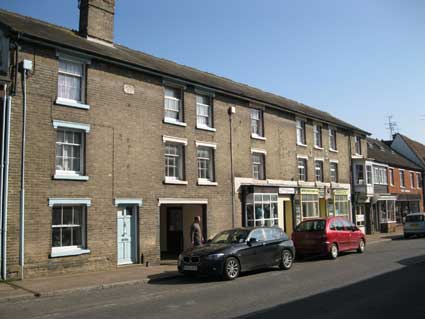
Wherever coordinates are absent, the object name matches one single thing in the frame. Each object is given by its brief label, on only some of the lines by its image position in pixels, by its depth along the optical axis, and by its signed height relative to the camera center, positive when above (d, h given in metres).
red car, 17.72 -1.06
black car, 12.91 -1.25
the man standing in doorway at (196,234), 16.83 -0.79
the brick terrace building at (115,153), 14.00 +2.41
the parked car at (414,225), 29.33 -1.06
